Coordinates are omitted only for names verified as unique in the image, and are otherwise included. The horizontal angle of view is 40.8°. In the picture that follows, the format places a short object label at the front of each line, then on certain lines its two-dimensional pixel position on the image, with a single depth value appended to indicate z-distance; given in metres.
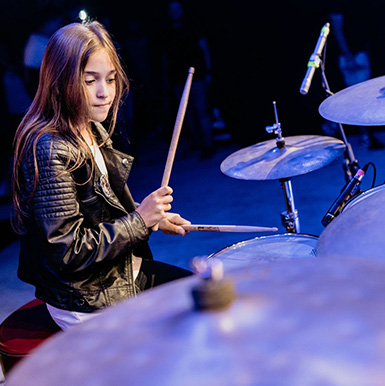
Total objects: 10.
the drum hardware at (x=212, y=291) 0.53
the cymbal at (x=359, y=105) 1.48
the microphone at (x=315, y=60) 1.73
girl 1.25
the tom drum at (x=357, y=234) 0.83
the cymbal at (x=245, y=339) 0.46
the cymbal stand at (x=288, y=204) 1.89
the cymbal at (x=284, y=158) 1.75
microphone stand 1.96
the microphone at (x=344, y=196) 1.65
